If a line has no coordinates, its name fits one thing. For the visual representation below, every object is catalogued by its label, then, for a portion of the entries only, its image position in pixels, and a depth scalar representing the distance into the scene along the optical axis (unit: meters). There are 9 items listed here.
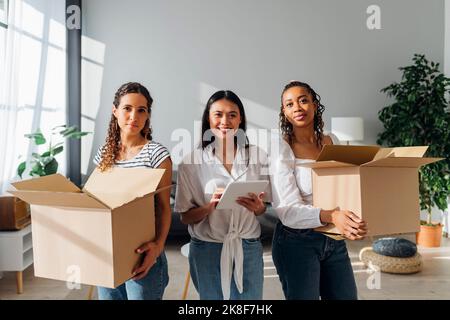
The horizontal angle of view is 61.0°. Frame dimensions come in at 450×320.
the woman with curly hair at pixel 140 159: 1.15
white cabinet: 2.54
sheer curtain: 2.75
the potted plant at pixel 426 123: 3.71
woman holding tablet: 1.30
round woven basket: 2.90
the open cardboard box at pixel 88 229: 0.98
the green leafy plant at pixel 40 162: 2.92
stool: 2.38
